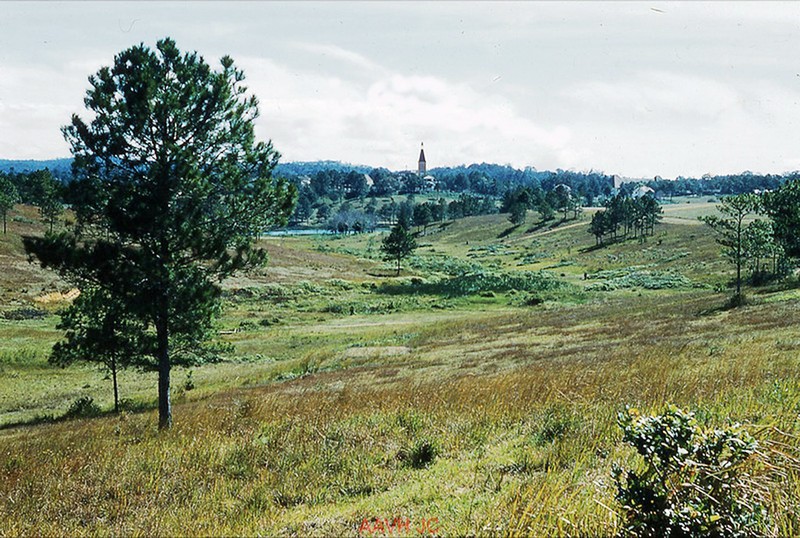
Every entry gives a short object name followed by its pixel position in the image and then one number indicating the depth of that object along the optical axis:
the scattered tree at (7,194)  86.31
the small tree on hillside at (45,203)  95.00
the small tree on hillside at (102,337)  20.38
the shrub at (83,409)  24.42
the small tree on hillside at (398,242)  99.75
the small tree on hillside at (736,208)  45.47
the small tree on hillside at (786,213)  52.37
